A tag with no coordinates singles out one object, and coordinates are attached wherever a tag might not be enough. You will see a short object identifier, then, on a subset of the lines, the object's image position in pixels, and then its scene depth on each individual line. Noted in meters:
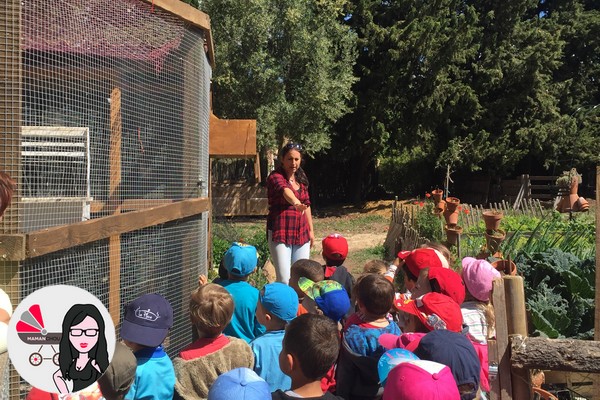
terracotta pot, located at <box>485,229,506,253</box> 4.89
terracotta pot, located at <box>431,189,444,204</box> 8.32
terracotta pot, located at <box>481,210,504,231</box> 4.95
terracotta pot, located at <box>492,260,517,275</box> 3.69
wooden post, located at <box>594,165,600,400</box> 2.92
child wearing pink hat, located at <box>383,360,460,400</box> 1.79
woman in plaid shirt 4.42
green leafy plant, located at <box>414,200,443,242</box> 7.68
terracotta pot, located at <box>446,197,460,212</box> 6.37
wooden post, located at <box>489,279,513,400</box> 2.19
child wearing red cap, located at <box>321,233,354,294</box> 4.07
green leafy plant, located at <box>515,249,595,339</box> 4.23
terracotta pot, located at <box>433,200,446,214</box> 8.03
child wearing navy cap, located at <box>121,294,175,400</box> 2.21
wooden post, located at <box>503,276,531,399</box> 2.26
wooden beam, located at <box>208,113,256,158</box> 5.55
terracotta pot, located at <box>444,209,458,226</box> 6.42
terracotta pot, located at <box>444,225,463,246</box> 5.88
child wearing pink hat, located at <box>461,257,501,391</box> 2.94
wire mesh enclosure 2.35
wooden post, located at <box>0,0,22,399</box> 2.30
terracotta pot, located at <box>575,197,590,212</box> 6.33
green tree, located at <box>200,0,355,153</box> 15.40
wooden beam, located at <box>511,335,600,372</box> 2.12
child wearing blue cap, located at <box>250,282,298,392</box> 2.67
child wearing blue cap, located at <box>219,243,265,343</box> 3.36
